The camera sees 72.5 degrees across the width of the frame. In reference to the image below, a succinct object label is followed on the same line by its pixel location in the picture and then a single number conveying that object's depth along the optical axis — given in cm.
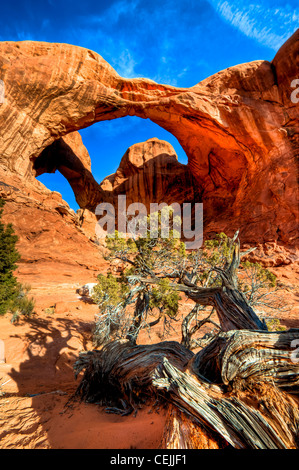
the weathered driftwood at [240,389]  156
